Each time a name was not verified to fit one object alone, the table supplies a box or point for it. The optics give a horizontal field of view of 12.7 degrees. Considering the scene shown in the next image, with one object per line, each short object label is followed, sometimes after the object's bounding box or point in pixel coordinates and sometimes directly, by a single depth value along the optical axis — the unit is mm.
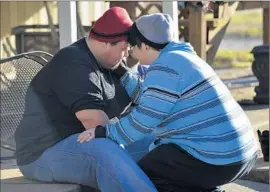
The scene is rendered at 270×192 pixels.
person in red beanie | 6499
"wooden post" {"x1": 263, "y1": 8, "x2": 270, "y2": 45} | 20109
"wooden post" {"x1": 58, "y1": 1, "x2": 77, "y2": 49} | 9251
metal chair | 9757
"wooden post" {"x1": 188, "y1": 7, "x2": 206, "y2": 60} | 13371
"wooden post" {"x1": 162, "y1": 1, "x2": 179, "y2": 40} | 8884
